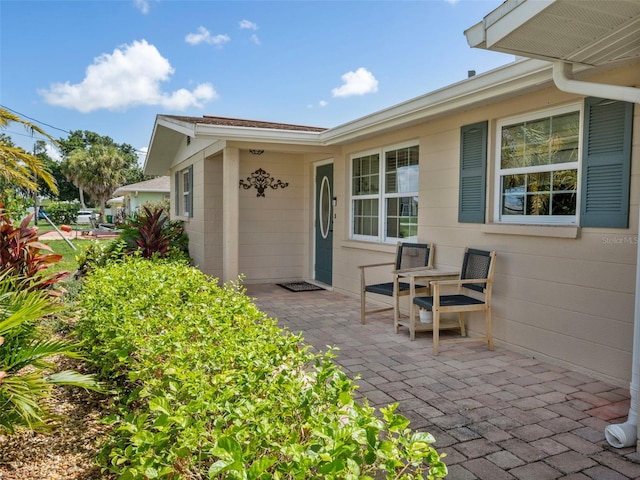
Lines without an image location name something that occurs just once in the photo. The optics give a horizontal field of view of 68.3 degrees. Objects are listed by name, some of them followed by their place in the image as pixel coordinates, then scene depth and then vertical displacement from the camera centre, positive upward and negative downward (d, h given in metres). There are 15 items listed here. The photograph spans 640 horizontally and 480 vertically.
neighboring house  25.28 +1.04
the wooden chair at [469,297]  4.25 -0.83
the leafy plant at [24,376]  2.19 -0.82
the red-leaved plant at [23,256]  4.67 -0.46
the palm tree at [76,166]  30.83 +2.94
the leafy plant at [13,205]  5.87 +0.07
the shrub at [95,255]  7.30 -0.71
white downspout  2.57 -0.93
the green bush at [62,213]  28.64 -0.17
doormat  7.82 -1.29
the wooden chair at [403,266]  5.11 -0.63
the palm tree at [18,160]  5.63 +0.62
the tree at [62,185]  45.41 +2.46
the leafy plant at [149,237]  7.95 -0.46
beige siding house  3.49 +0.23
